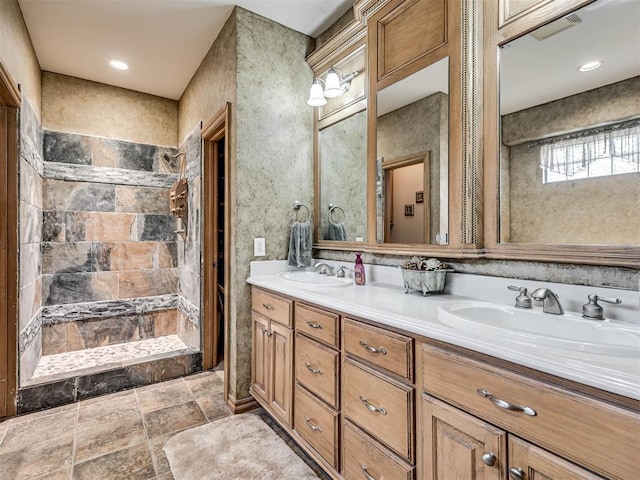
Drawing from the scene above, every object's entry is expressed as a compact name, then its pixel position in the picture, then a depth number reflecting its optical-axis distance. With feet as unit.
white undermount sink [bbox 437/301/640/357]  2.74
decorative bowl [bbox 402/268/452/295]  5.11
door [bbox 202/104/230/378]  9.78
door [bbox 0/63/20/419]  7.22
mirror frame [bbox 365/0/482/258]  4.83
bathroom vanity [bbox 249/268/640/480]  2.43
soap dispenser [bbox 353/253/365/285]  6.47
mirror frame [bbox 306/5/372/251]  6.89
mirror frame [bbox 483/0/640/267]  4.08
